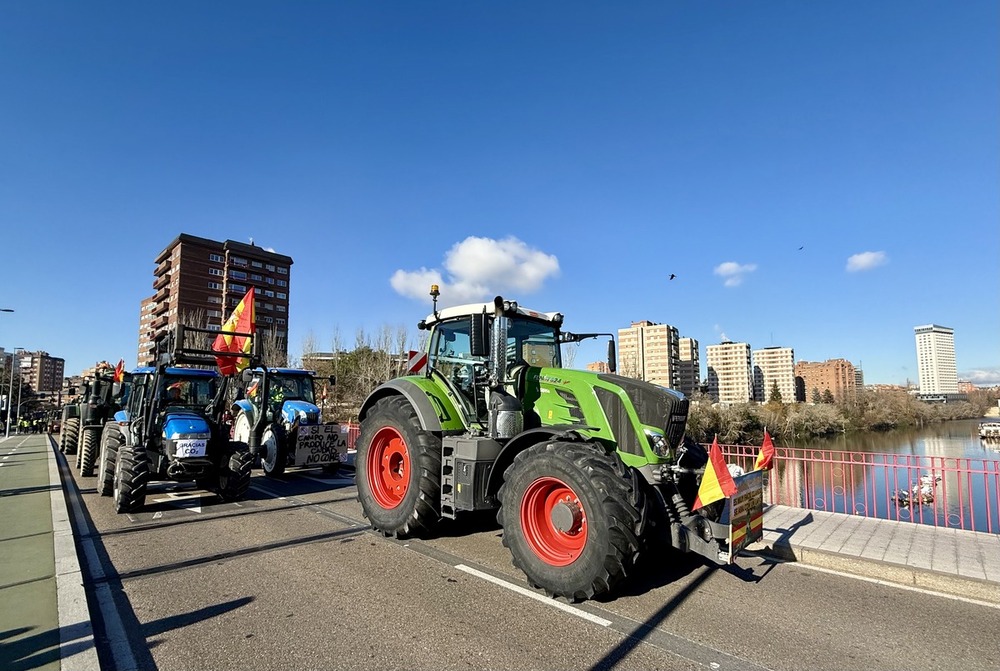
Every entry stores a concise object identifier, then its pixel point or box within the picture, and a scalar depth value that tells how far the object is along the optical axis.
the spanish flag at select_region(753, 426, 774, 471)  5.77
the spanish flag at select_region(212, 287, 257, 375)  12.51
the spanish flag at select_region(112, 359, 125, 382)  13.19
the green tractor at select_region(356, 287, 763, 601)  4.07
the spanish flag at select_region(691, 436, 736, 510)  4.05
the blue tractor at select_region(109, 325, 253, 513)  7.47
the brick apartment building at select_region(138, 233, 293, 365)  69.75
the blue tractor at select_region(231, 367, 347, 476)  11.16
